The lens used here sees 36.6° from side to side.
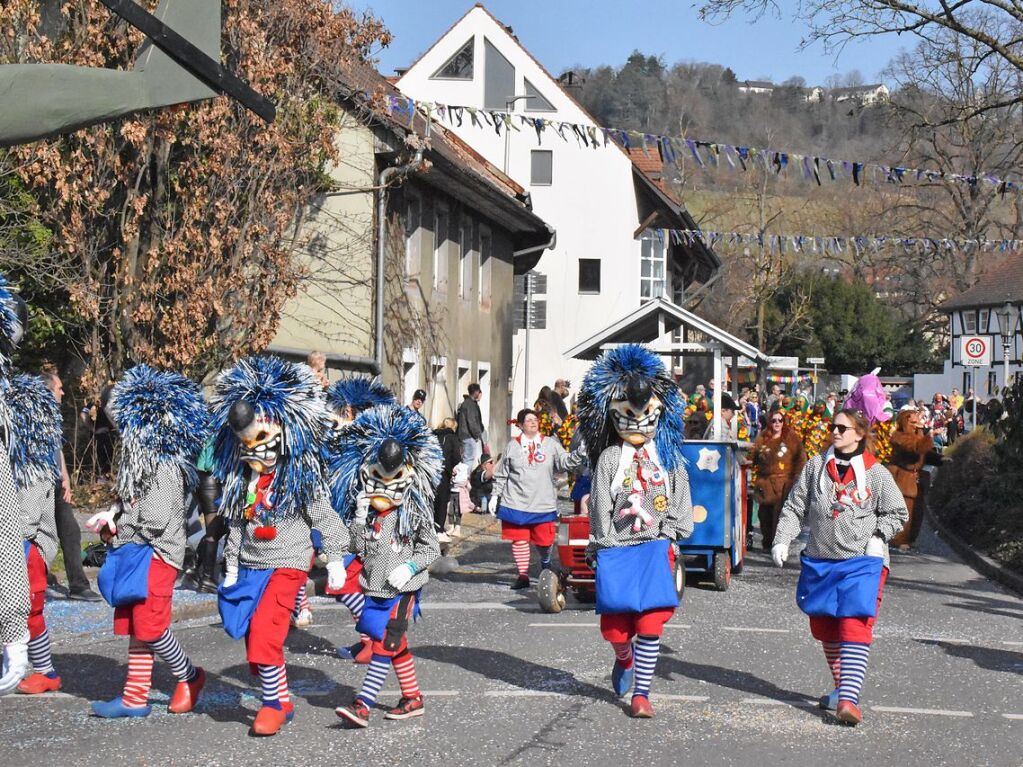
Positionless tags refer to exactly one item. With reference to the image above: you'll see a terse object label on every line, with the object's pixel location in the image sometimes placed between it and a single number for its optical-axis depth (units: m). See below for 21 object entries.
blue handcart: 13.91
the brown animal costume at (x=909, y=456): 18.70
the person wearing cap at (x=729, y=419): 20.84
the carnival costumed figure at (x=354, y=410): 9.62
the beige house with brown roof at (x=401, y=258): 23.95
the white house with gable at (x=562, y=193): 50.91
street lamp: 31.57
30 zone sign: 31.31
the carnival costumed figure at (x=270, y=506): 7.62
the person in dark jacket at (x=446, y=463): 18.00
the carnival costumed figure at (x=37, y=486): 8.69
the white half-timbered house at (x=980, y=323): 67.94
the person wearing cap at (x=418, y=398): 17.15
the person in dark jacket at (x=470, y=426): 22.05
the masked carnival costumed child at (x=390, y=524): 7.96
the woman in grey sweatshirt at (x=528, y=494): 14.12
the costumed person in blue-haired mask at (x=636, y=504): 8.34
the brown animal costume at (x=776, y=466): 17.41
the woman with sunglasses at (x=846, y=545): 8.27
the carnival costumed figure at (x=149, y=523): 8.01
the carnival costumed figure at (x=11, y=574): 4.35
